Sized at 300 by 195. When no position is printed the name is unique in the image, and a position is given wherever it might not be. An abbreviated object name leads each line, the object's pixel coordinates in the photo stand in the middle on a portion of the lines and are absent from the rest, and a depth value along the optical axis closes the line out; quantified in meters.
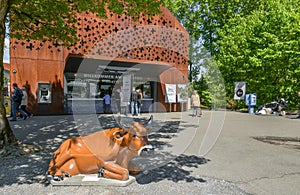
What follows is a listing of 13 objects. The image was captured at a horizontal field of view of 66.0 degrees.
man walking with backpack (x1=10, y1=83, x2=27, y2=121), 9.91
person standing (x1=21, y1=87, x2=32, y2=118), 10.78
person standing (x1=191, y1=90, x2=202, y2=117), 13.24
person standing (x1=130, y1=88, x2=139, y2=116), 13.25
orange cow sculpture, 3.72
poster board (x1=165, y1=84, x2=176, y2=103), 15.85
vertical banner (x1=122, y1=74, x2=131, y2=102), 13.47
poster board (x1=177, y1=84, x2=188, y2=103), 16.43
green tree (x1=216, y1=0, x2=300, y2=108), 15.68
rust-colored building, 12.10
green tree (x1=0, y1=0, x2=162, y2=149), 7.21
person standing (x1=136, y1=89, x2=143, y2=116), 13.43
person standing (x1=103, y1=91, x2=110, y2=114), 14.16
